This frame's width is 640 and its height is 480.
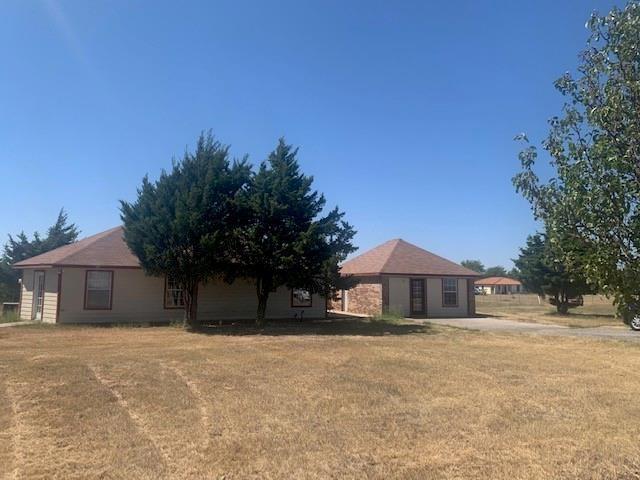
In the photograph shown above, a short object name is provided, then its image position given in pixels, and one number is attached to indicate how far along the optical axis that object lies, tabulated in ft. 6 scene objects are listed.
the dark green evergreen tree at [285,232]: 61.93
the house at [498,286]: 295.03
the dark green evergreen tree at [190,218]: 59.98
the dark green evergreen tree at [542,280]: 110.15
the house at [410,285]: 92.84
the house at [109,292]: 67.10
